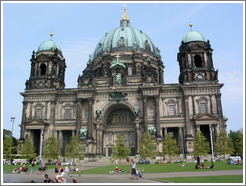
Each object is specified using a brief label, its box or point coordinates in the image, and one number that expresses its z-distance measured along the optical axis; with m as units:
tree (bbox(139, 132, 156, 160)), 48.08
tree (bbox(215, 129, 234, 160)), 49.35
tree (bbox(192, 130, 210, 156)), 48.86
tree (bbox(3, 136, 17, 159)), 58.72
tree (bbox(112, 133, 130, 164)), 47.66
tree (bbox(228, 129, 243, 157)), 60.25
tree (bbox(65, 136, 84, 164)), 48.88
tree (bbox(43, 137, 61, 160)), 52.09
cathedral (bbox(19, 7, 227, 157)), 55.34
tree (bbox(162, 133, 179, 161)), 49.97
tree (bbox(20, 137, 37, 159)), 52.08
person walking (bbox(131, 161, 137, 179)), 21.86
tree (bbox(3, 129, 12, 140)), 88.88
